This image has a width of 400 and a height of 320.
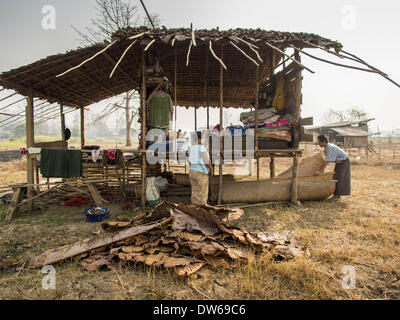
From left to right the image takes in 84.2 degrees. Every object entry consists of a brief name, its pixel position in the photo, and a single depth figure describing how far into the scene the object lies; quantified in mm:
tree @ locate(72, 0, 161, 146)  19950
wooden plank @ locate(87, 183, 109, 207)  6273
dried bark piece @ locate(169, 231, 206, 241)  3576
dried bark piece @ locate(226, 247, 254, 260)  3361
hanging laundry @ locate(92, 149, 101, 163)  6875
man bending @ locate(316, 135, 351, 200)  6617
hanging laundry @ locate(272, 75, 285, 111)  6656
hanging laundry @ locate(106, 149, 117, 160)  7176
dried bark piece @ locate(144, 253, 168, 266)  3225
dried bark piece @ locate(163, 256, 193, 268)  3169
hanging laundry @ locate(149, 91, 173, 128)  6309
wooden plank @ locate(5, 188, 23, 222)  5531
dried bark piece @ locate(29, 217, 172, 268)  3471
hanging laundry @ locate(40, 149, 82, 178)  6145
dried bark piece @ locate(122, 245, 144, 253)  3486
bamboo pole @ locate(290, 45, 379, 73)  4699
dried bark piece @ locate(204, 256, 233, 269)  3299
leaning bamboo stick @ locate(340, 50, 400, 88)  4422
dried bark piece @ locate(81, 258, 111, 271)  3289
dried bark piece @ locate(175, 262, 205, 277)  3025
